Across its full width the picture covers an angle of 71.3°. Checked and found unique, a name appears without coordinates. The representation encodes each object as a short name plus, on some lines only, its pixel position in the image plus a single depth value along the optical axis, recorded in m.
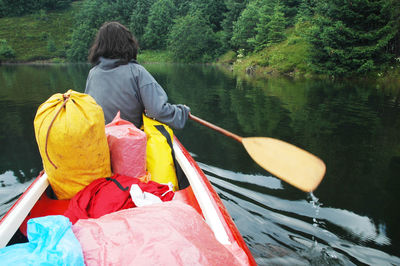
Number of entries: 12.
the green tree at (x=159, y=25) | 47.70
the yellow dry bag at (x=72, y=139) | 1.52
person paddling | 2.15
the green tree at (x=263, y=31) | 24.18
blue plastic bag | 0.77
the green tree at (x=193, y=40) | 39.19
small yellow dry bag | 2.17
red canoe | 1.39
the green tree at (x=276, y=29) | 22.95
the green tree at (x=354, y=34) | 13.17
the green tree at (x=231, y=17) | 35.50
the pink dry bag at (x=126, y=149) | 1.88
